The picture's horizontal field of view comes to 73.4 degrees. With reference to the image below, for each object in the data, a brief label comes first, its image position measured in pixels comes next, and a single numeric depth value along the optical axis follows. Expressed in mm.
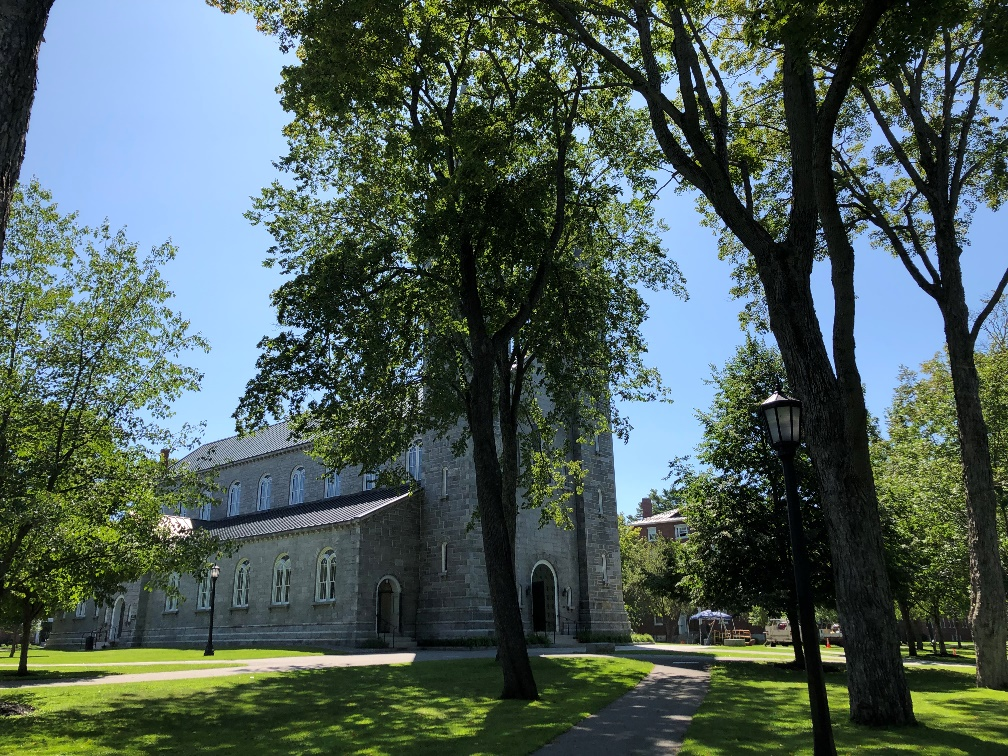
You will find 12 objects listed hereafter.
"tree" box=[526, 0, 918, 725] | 9266
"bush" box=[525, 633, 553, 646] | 29219
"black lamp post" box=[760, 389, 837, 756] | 7070
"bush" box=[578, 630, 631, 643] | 31719
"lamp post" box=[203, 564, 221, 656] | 23364
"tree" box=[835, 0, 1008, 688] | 14383
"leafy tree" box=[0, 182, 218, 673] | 14109
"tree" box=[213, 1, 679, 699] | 14211
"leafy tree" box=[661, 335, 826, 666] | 19281
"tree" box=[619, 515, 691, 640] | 51625
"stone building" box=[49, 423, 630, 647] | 28703
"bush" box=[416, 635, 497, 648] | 27656
